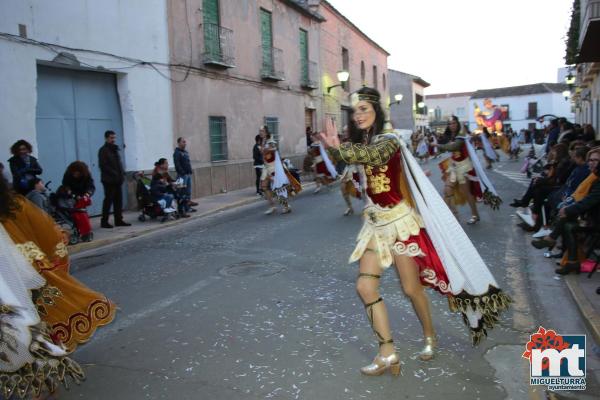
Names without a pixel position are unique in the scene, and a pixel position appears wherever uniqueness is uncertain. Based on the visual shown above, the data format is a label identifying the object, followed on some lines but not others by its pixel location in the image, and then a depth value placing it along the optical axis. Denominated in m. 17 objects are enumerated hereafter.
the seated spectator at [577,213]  5.72
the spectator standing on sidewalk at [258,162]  15.35
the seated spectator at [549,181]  8.17
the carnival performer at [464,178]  9.27
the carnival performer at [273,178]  11.69
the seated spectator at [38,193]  7.68
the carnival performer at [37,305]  2.95
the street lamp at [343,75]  23.64
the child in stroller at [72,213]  8.73
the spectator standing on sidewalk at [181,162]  12.91
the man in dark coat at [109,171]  10.49
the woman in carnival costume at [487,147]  17.36
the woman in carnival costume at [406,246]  3.59
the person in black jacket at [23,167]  8.20
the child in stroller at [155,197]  11.15
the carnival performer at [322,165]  12.94
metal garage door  11.18
